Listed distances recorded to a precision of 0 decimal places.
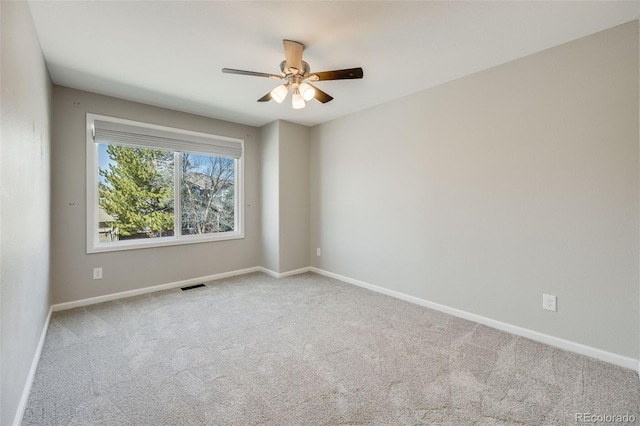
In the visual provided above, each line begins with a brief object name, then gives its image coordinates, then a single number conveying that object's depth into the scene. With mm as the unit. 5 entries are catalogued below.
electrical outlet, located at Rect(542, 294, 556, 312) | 2312
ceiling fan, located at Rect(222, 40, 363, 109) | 2137
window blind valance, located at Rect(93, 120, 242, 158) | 3282
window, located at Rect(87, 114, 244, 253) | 3301
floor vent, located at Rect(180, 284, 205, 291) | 3762
